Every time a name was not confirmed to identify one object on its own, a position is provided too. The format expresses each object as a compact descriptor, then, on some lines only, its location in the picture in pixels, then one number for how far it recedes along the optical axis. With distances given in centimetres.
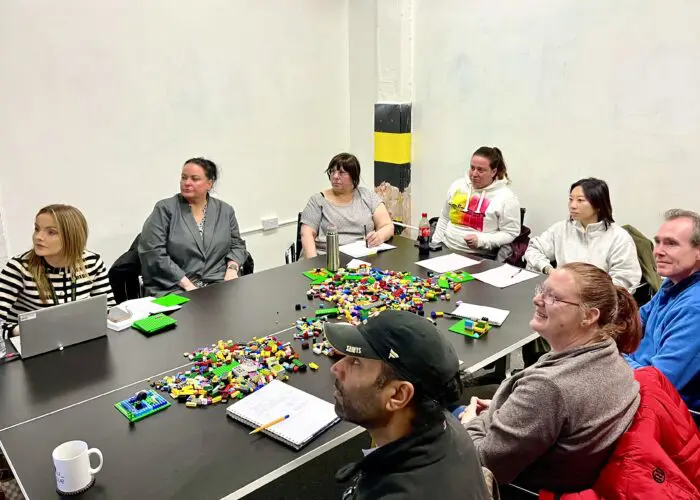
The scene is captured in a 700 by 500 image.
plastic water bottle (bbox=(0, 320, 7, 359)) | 205
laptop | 204
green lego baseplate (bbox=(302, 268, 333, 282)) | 295
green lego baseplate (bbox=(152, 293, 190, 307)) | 260
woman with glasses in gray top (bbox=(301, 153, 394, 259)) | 376
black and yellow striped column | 502
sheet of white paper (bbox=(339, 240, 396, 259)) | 338
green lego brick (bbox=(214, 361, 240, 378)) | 196
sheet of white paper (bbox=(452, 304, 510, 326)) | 243
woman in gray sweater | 150
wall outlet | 506
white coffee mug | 139
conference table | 148
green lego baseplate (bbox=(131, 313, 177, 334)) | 232
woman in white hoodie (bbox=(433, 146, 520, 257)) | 386
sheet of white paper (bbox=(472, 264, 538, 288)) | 291
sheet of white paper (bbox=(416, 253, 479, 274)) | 311
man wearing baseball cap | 106
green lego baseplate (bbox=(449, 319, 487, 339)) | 230
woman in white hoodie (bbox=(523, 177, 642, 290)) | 327
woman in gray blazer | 325
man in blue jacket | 204
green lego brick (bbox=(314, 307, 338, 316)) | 246
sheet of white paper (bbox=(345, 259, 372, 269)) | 310
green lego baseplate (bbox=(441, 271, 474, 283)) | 291
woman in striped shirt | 248
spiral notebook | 162
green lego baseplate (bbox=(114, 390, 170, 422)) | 174
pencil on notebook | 165
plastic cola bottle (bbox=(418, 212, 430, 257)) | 338
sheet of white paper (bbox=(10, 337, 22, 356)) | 208
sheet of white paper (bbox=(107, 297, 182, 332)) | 236
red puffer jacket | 121
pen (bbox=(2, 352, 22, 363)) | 206
